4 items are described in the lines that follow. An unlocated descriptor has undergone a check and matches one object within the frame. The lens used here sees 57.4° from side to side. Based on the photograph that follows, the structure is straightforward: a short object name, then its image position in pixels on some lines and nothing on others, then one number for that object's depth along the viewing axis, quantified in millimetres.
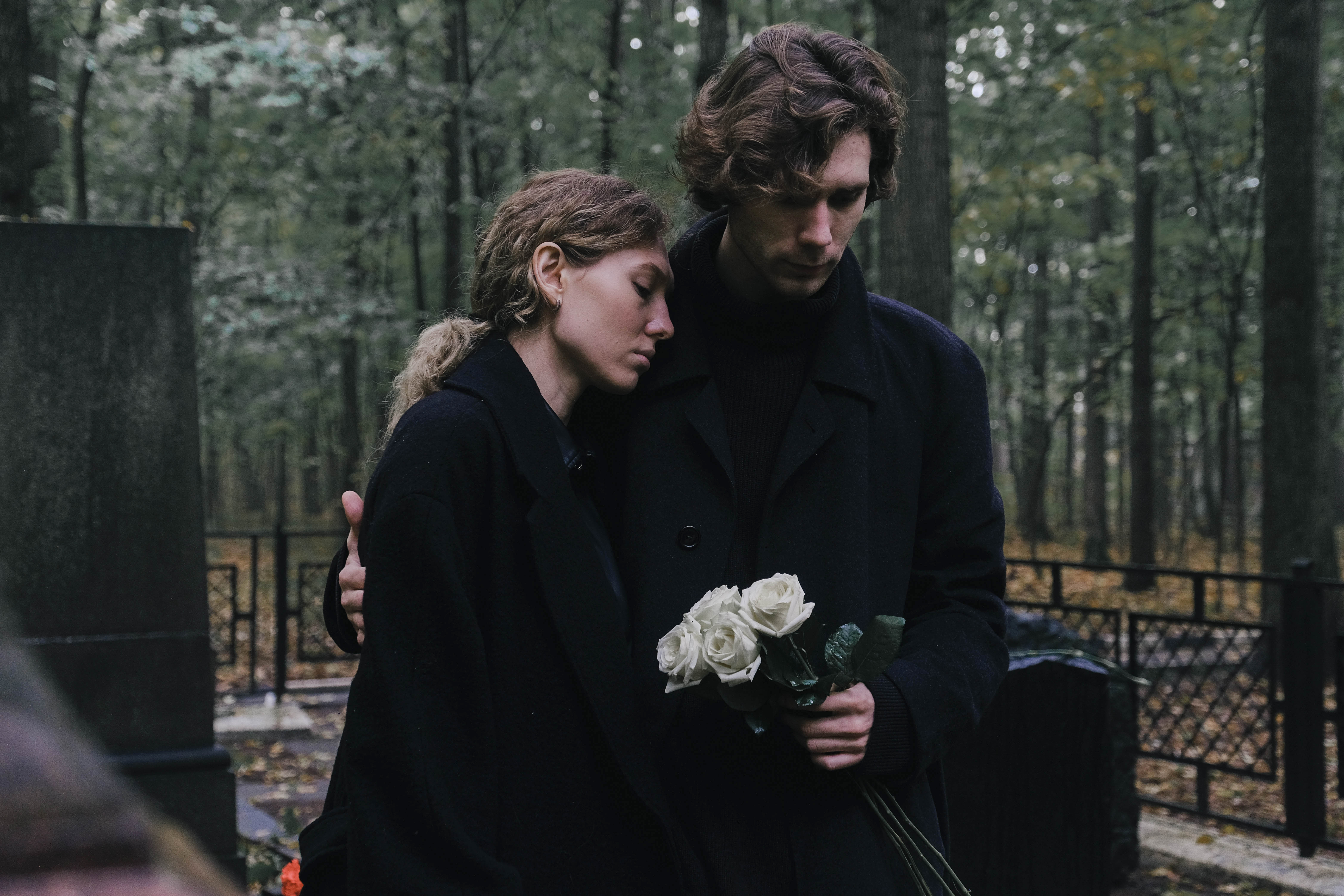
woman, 1928
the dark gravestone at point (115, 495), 4867
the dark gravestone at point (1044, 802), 4129
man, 2189
